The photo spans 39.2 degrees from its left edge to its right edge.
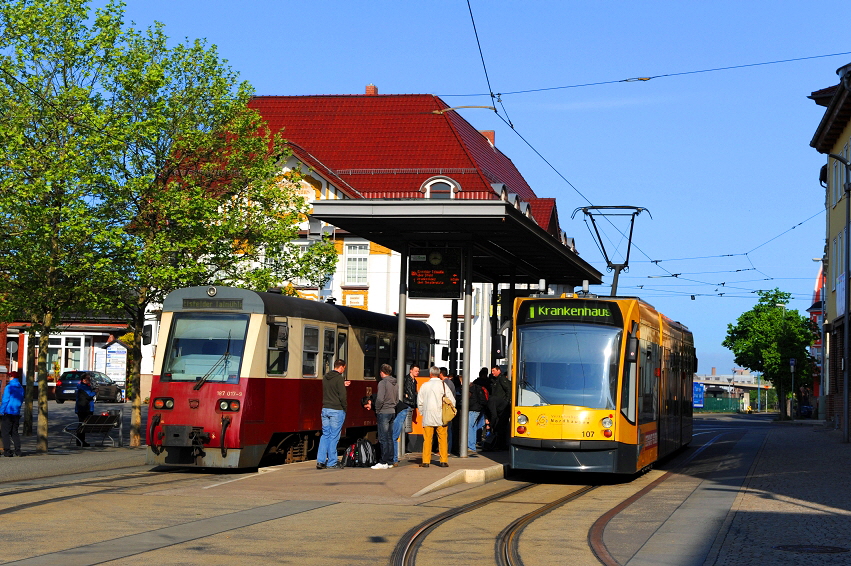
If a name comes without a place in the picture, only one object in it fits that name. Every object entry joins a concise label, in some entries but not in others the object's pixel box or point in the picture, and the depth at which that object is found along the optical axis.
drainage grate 10.78
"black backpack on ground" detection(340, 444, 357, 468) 19.27
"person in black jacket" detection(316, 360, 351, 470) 18.73
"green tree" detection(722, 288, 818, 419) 70.31
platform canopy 18.98
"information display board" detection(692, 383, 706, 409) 96.44
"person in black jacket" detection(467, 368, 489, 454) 23.52
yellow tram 18.02
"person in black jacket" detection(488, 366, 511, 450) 23.73
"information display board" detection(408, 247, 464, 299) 21.81
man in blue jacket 21.67
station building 51.09
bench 24.88
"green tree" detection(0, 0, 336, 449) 23.41
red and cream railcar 18.30
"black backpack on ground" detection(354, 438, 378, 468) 19.25
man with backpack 19.02
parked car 55.81
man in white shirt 18.92
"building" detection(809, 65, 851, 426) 38.97
